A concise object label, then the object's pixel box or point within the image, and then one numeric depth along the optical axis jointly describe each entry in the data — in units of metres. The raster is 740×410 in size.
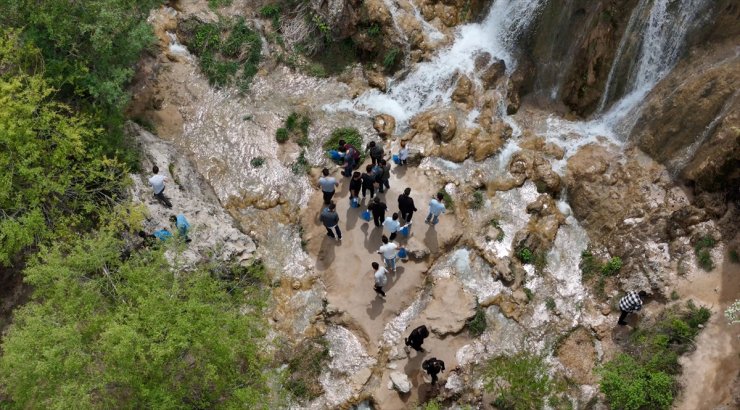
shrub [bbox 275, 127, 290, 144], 18.23
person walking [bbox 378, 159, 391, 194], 15.84
